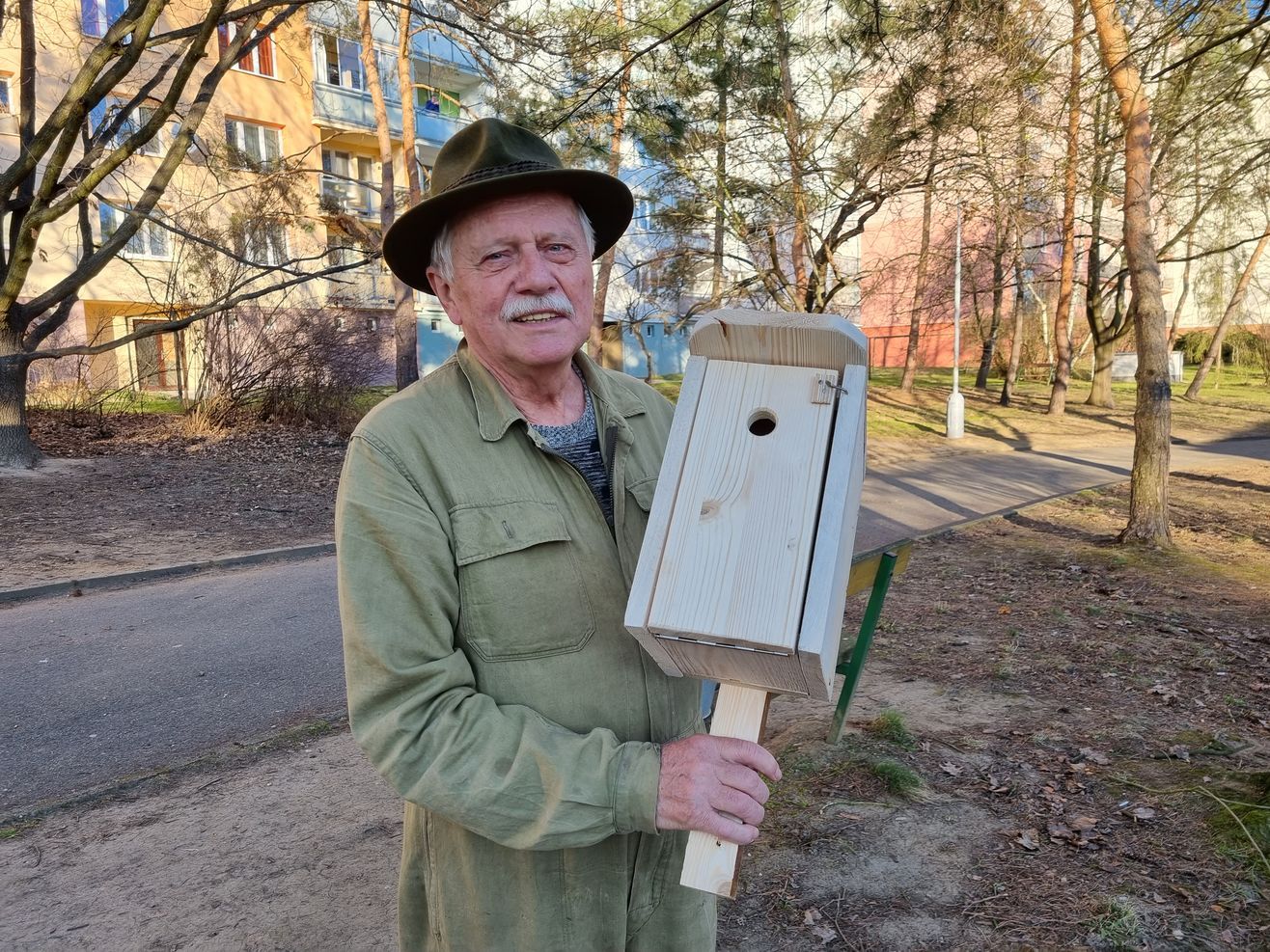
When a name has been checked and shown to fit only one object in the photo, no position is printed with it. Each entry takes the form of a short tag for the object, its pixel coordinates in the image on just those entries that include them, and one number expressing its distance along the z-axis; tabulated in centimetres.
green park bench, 361
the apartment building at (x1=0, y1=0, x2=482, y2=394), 1431
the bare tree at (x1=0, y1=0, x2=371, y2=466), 930
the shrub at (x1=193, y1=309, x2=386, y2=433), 1373
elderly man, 132
